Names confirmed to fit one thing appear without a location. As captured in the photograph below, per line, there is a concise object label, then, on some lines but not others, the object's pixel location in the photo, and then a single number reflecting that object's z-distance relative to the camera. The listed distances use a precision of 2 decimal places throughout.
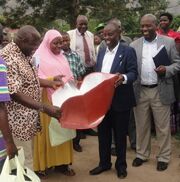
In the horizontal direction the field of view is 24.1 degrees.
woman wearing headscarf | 5.16
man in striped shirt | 3.03
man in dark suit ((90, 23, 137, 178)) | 4.98
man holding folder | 5.20
